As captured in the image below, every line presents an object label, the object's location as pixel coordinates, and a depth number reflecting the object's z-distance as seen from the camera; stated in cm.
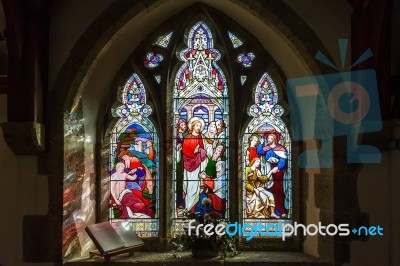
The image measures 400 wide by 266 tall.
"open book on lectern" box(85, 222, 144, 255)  586
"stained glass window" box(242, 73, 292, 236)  659
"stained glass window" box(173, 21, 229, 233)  664
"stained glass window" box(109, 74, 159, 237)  664
